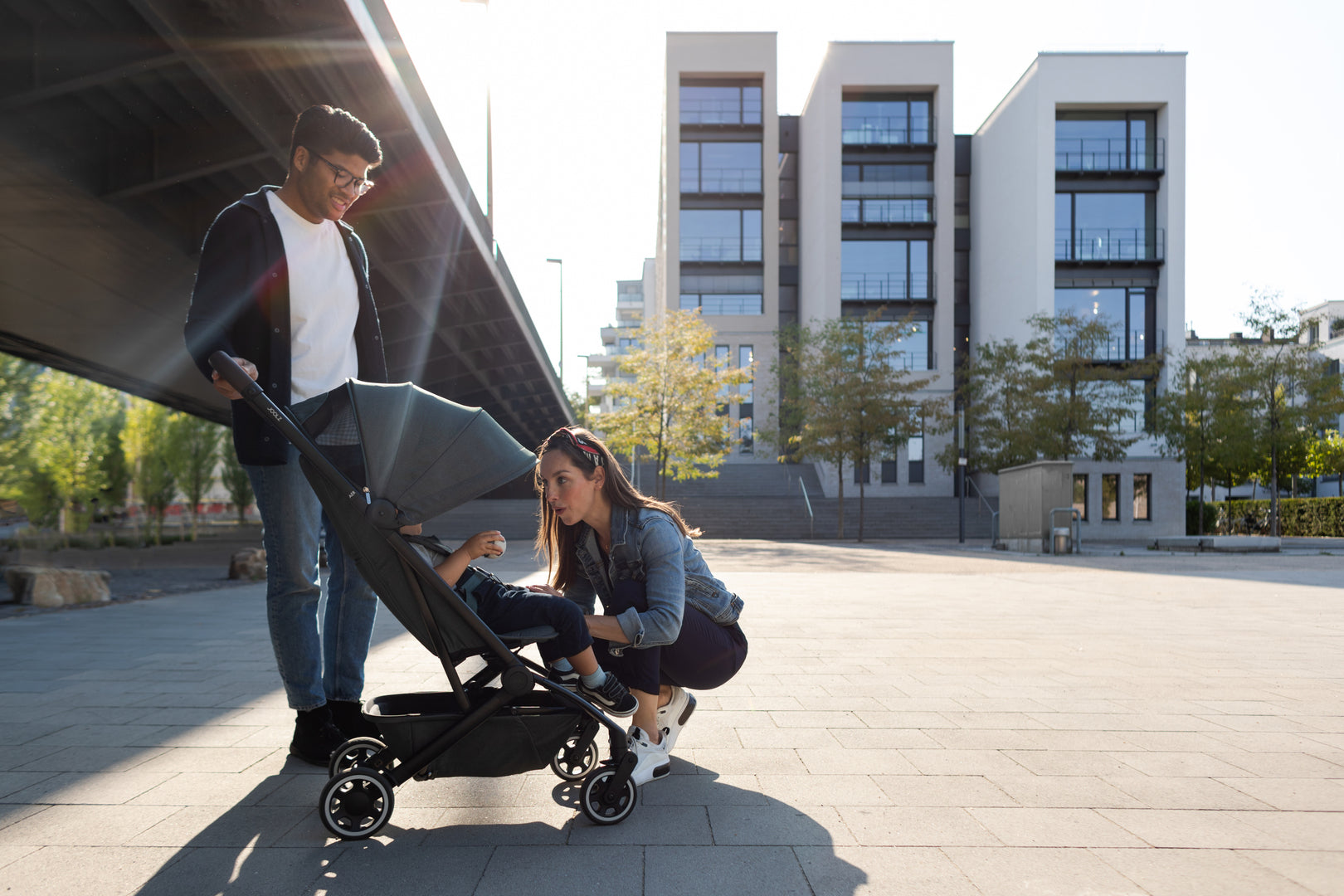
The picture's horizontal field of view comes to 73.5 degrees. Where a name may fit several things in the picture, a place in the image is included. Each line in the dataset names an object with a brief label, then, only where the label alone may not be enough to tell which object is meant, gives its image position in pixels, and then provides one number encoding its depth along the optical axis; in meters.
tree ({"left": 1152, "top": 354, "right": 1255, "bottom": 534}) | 29.86
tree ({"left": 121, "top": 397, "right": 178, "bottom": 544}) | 30.64
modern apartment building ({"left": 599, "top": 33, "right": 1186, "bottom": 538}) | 38.28
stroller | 2.42
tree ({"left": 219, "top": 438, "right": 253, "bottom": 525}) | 38.50
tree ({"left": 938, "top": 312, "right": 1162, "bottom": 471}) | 31.28
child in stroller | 2.57
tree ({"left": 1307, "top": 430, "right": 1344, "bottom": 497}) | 36.59
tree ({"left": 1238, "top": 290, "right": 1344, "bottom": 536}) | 29.48
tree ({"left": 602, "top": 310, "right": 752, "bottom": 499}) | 30.67
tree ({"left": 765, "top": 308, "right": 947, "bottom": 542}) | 28.91
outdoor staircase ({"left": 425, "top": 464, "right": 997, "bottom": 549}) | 28.66
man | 3.02
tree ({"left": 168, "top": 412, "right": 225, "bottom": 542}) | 32.09
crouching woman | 2.85
